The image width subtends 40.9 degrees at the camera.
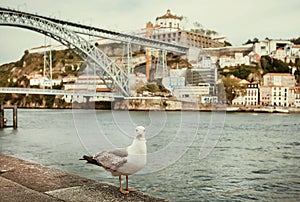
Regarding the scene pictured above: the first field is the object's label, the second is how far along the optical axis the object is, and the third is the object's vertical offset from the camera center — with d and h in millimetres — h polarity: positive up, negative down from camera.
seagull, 2602 -414
